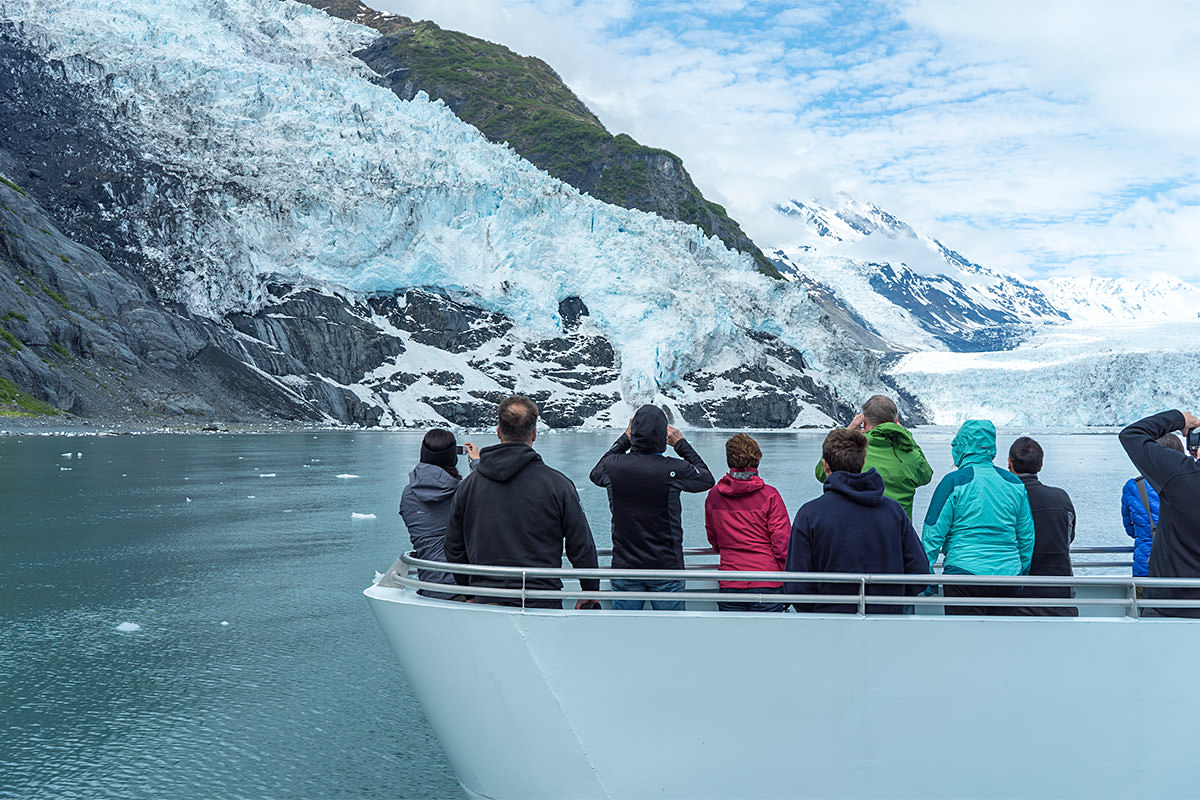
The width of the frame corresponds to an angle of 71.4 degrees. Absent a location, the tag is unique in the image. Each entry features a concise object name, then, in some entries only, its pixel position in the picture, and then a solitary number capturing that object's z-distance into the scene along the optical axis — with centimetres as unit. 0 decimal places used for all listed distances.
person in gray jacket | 605
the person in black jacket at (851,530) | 426
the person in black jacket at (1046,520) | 484
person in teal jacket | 467
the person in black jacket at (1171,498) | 452
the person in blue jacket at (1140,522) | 588
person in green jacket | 498
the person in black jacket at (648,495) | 473
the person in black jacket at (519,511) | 439
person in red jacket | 478
